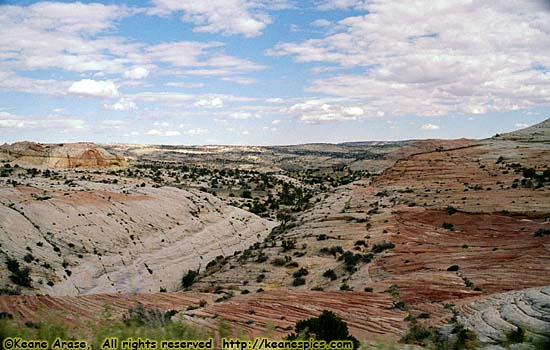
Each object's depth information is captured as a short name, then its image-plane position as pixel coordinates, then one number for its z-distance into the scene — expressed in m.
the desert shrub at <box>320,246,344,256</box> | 26.33
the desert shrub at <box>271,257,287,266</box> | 25.21
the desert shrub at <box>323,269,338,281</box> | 22.09
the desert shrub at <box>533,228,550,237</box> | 23.06
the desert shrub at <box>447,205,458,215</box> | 32.21
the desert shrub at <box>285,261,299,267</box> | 24.80
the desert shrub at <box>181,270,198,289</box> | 27.19
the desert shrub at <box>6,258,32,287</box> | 22.61
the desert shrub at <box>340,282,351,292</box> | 19.42
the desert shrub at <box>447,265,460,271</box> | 19.80
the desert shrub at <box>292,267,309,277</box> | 23.14
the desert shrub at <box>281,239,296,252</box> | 28.17
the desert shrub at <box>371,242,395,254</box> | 25.20
